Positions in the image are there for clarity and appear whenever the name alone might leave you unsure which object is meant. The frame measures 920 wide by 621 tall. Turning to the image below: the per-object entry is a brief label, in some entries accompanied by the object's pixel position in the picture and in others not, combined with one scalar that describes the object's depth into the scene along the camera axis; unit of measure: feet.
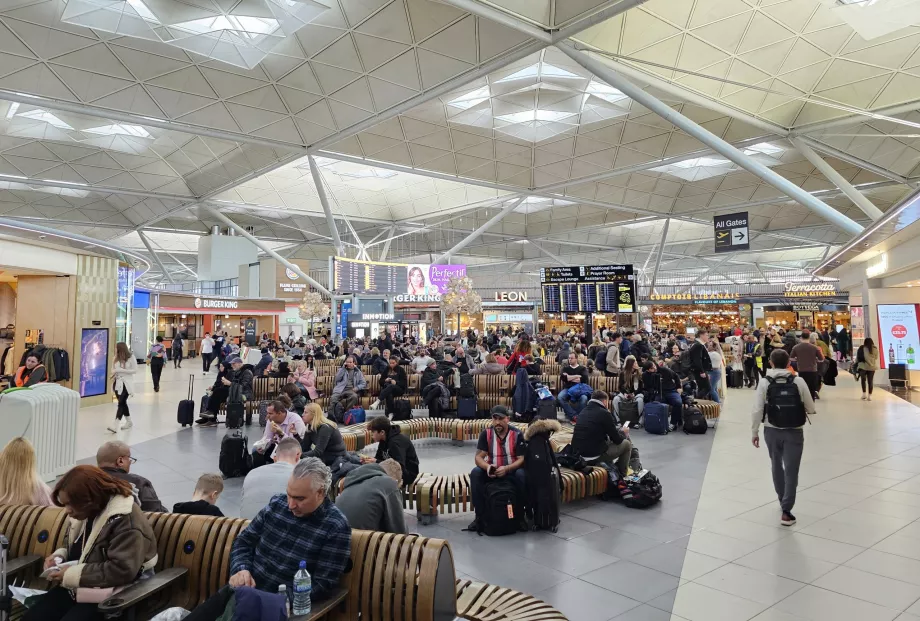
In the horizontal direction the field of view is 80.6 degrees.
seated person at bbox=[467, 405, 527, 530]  17.03
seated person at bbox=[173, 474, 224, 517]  11.59
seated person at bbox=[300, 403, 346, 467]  18.30
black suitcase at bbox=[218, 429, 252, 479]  23.24
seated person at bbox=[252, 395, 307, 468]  20.04
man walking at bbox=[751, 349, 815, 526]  16.81
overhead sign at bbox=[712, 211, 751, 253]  65.00
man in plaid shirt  8.77
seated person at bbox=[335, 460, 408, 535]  11.20
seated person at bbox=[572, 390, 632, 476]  19.94
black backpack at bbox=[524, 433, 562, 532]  16.70
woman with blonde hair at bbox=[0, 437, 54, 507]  11.98
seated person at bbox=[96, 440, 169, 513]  11.85
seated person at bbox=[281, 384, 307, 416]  26.53
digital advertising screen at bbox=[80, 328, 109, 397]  42.70
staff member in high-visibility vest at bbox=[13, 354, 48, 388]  27.68
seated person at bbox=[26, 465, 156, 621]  8.39
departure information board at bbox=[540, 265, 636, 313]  74.95
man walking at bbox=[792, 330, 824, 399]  36.86
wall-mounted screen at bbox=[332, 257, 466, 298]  86.69
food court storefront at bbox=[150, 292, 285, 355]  108.37
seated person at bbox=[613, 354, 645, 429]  34.47
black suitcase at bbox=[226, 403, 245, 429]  30.60
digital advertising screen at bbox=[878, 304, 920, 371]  47.60
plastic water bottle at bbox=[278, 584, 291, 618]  7.83
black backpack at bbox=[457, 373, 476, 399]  34.79
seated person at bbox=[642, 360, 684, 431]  33.09
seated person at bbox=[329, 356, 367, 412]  35.60
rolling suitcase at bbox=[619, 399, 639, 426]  33.99
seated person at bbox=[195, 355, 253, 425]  35.55
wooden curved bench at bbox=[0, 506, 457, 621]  8.56
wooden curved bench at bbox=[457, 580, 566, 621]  9.57
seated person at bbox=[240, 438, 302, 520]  12.75
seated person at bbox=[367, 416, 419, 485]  17.65
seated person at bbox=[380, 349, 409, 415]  35.35
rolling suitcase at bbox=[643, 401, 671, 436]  32.14
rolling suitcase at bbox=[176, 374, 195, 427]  34.76
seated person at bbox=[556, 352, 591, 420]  34.91
